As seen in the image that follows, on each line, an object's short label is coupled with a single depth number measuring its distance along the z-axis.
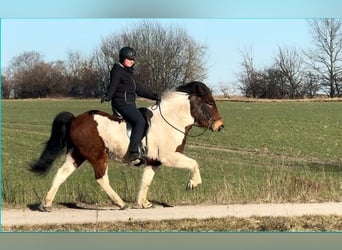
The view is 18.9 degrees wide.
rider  15.39
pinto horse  15.73
